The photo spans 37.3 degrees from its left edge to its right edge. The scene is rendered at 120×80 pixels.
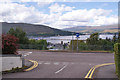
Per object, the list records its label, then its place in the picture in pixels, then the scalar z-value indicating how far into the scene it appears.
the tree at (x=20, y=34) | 40.14
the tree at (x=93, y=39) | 39.40
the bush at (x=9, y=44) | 13.40
